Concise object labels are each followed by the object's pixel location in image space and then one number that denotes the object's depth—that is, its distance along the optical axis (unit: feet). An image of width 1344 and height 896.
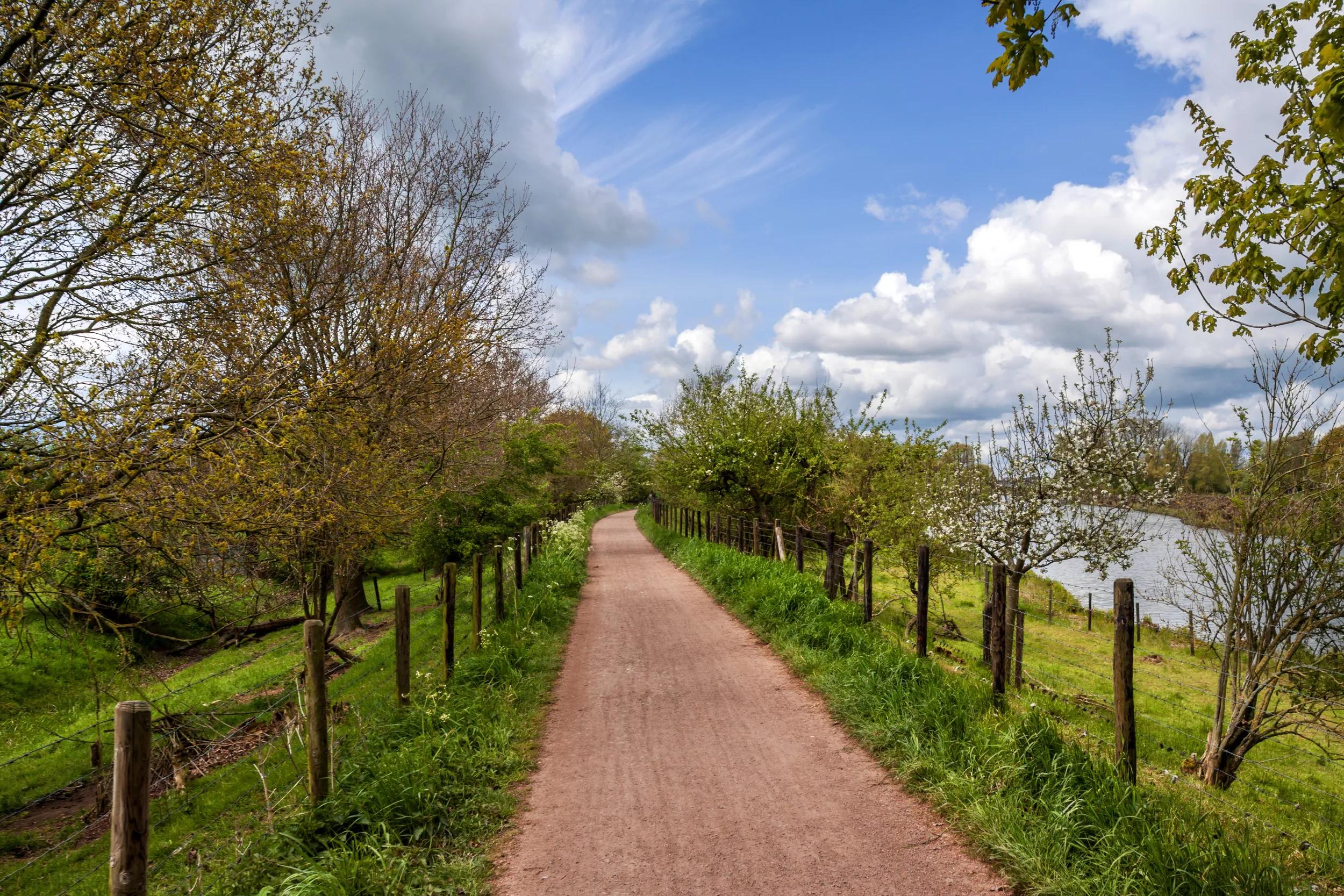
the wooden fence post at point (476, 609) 29.86
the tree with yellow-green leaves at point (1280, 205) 18.69
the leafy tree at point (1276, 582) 27.96
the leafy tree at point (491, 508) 56.90
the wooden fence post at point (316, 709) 16.85
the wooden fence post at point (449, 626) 27.55
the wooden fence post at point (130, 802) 11.35
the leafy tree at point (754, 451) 69.82
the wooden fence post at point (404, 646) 23.41
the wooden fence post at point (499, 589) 38.29
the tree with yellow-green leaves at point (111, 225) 21.20
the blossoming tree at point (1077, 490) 49.32
